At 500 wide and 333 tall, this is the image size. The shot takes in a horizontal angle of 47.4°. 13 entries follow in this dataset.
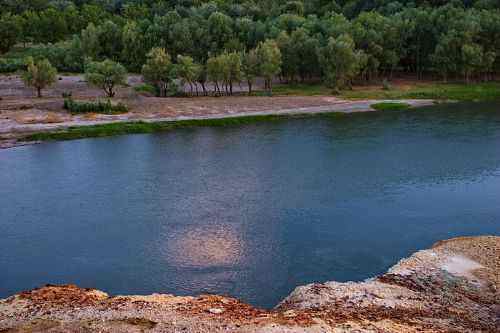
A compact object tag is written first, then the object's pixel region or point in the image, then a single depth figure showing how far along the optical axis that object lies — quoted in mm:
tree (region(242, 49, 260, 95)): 101625
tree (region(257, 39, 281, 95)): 101500
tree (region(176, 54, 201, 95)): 97938
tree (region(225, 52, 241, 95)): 98812
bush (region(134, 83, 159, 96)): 100312
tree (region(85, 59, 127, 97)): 93000
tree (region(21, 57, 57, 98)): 94312
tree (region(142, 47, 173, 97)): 98238
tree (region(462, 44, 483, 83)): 103000
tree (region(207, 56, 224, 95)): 97938
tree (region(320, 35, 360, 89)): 101438
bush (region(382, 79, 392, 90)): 106544
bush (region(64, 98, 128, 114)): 83750
